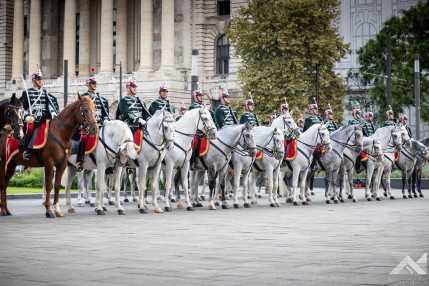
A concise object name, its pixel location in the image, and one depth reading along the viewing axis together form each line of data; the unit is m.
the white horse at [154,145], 20.19
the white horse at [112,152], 19.23
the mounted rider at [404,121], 28.61
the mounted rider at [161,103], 21.64
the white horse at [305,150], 23.89
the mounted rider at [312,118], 26.02
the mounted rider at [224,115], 23.33
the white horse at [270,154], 22.36
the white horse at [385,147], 27.11
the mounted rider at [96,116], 19.59
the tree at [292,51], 48.88
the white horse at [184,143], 20.94
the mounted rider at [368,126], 28.06
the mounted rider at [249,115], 23.22
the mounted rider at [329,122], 27.16
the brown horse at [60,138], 18.30
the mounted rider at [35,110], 18.44
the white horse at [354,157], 25.95
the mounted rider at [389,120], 28.23
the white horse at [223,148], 21.83
